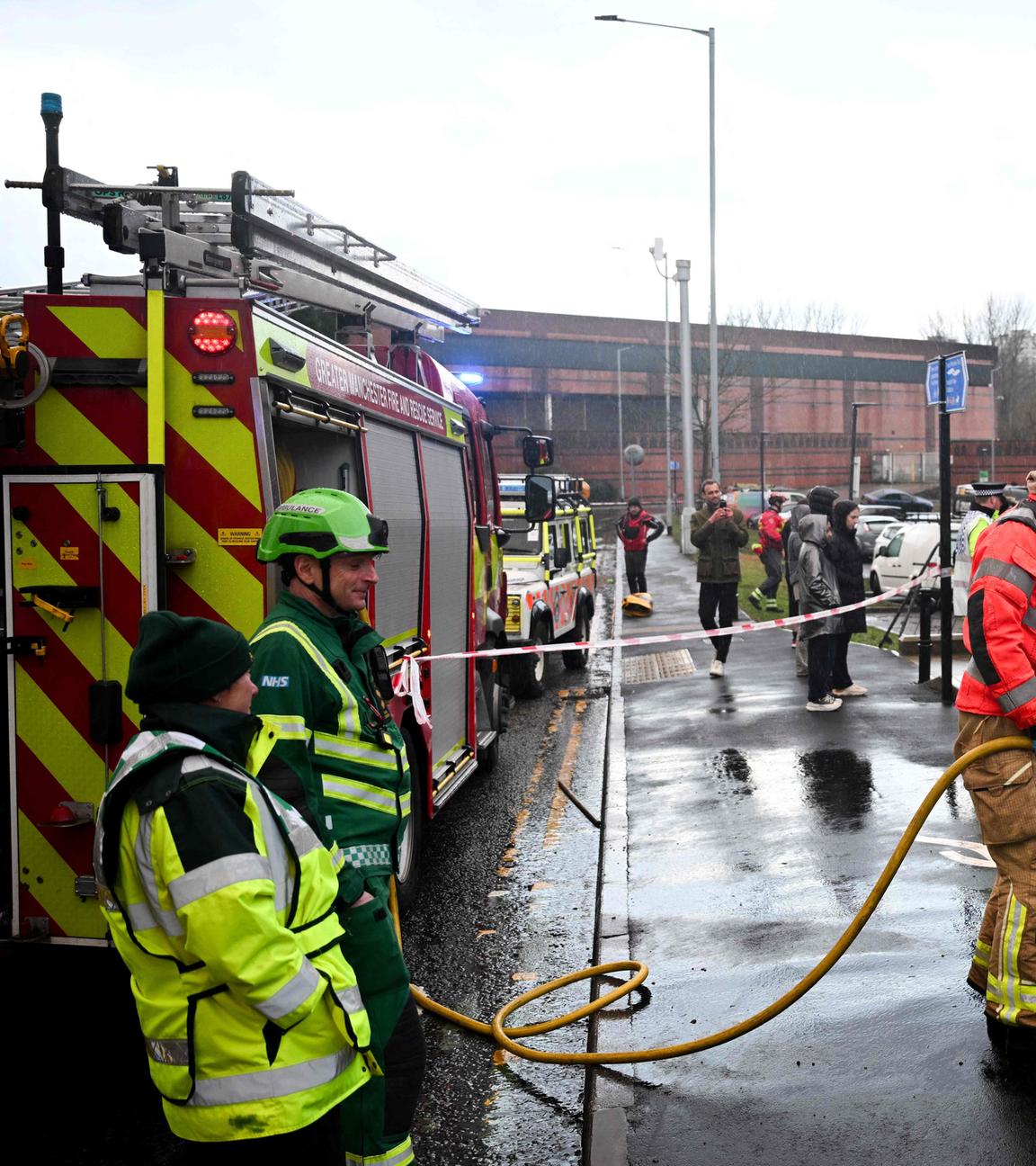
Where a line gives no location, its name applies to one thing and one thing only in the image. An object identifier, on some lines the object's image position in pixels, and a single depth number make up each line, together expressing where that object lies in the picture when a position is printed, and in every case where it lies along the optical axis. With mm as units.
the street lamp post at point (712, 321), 29047
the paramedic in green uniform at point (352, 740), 3043
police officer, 6059
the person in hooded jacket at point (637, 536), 21047
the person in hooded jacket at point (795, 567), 13469
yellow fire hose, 4477
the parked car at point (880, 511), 51509
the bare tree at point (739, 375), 67744
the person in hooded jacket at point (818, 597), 11227
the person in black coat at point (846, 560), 11398
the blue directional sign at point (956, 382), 11508
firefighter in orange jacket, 4414
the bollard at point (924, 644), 12219
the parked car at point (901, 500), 62719
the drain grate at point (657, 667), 14609
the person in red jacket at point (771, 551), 20562
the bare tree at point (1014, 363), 90812
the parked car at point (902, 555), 24094
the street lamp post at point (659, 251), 40594
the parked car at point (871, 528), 39125
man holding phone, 13641
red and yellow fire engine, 4629
